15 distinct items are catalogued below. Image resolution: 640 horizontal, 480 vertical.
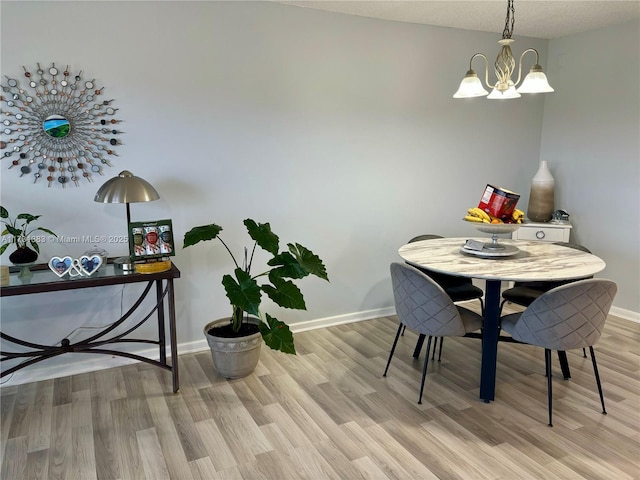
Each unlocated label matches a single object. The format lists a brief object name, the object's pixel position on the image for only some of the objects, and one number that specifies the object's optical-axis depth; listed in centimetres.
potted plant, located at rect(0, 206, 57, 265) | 252
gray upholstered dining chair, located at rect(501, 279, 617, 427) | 228
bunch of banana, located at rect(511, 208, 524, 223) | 272
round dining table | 242
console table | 240
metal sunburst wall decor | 262
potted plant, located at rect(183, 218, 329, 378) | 265
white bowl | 264
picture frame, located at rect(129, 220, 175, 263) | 263
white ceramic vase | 415
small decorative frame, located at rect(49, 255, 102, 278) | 248
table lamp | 254
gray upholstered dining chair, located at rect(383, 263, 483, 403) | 248
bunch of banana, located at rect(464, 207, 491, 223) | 268
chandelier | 243
